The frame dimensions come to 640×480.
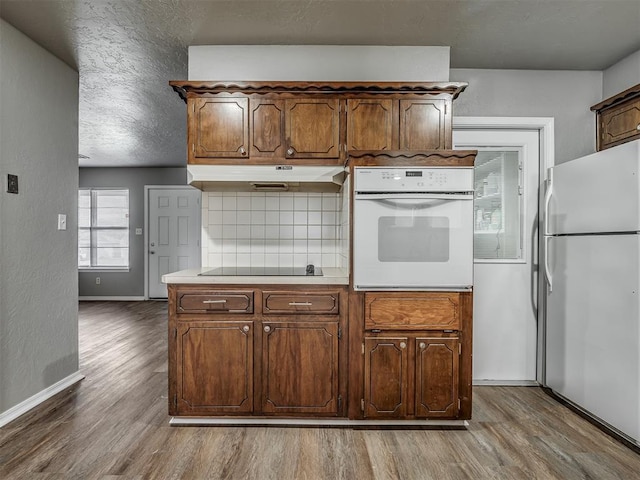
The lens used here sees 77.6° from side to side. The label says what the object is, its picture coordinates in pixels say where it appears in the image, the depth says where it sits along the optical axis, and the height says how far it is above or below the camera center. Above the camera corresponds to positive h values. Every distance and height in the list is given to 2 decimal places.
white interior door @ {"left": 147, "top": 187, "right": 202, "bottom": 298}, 7.02 +0.06
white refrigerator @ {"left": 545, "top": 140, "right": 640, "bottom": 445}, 2.15 -0.28
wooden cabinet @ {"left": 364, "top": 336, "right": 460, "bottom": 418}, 2.28 -0.80
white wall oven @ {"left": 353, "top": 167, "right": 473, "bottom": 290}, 2.29 +0.05
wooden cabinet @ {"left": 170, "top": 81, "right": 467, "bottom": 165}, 2.64 +0.74
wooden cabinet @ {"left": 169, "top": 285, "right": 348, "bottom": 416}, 2.31 -0.68
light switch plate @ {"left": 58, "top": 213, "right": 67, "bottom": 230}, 2.98 +0.09
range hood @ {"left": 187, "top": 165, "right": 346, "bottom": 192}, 2.57 +0.40
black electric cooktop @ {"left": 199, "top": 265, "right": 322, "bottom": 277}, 2.46 -0.24
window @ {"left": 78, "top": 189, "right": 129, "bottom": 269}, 7.09 +0.09
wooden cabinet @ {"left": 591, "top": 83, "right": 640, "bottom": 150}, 2.52 +0.82
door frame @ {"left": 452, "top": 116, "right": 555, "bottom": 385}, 3.06 +0.77
